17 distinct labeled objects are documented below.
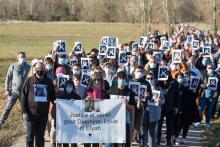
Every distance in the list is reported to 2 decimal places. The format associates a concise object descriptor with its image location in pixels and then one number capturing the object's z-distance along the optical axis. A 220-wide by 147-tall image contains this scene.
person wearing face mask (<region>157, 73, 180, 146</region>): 13.12
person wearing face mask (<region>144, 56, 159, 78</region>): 14.69
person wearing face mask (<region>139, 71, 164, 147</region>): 12.41
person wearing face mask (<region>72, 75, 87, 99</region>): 12.20
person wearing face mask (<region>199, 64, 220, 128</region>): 16.12
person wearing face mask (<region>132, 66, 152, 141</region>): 11.92
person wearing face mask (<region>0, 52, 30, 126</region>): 13.82
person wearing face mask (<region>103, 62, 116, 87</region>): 13.70
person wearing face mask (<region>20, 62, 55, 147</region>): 11.15
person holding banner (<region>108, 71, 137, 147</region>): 11.33
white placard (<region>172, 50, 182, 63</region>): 17.47
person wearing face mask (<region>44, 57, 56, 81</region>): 13.41
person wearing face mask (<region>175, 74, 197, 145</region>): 13.98
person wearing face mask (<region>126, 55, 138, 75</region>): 14.58
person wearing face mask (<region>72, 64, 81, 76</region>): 13.01
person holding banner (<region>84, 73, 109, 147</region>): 11.38
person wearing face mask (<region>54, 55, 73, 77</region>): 14.04
